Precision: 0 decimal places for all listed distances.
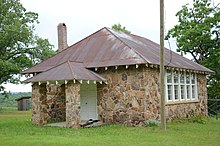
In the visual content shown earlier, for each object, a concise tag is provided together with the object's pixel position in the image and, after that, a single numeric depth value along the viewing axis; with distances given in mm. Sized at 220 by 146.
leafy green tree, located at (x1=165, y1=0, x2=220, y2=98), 28875
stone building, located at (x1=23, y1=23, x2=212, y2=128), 15820
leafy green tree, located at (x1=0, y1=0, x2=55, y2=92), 28250
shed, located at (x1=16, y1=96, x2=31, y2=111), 34656
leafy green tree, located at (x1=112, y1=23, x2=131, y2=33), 46191
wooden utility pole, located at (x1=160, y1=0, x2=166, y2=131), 14148
